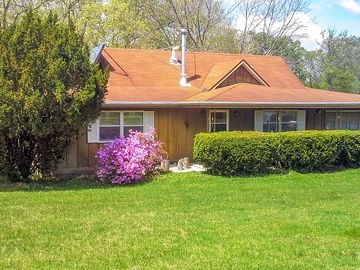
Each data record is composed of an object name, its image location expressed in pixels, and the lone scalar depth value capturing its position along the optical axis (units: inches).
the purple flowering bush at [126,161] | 485.7
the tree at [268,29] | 1438.2
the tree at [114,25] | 1213.7
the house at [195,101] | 574.2
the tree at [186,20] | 1352.1
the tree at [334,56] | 1962.4
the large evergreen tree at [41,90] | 426.9
